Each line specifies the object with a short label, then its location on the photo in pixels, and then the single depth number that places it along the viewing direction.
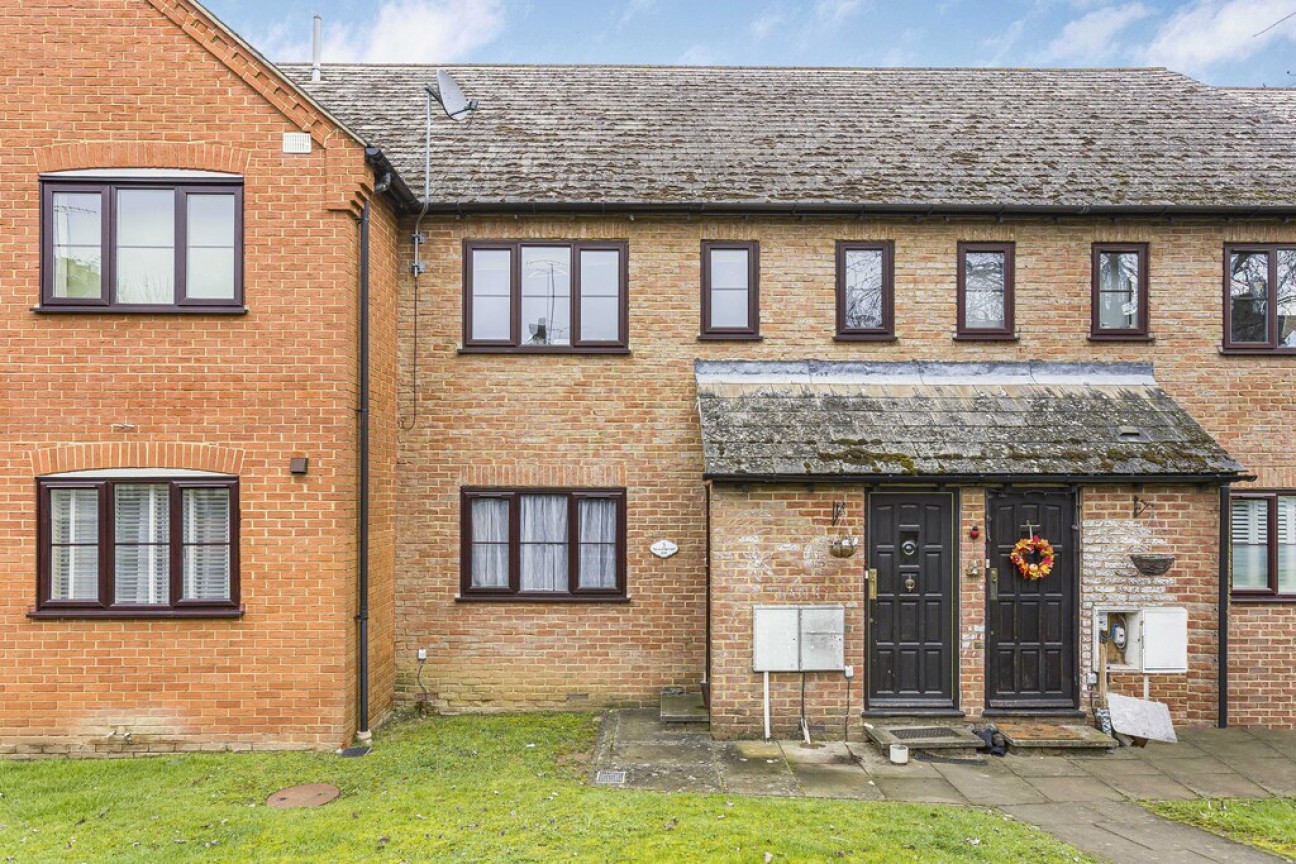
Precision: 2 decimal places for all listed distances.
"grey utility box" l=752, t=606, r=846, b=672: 8.54
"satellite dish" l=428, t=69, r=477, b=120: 10.12
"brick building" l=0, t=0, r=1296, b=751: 8.24
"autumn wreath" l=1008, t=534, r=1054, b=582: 8.77
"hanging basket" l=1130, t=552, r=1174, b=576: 8.68
